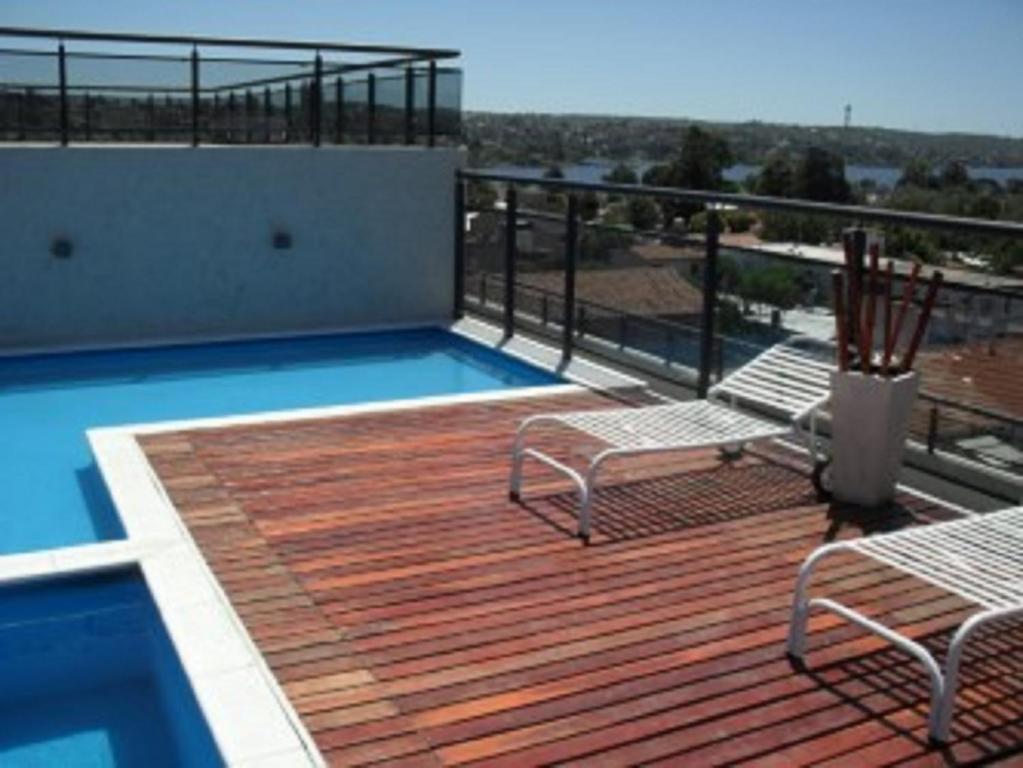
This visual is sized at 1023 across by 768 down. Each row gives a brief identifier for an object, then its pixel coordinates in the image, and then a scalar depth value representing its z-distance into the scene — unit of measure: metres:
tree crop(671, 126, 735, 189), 41.34
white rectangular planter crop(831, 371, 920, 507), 4.54
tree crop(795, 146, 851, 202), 36.28
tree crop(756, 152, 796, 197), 37.69
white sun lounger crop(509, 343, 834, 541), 4.75
